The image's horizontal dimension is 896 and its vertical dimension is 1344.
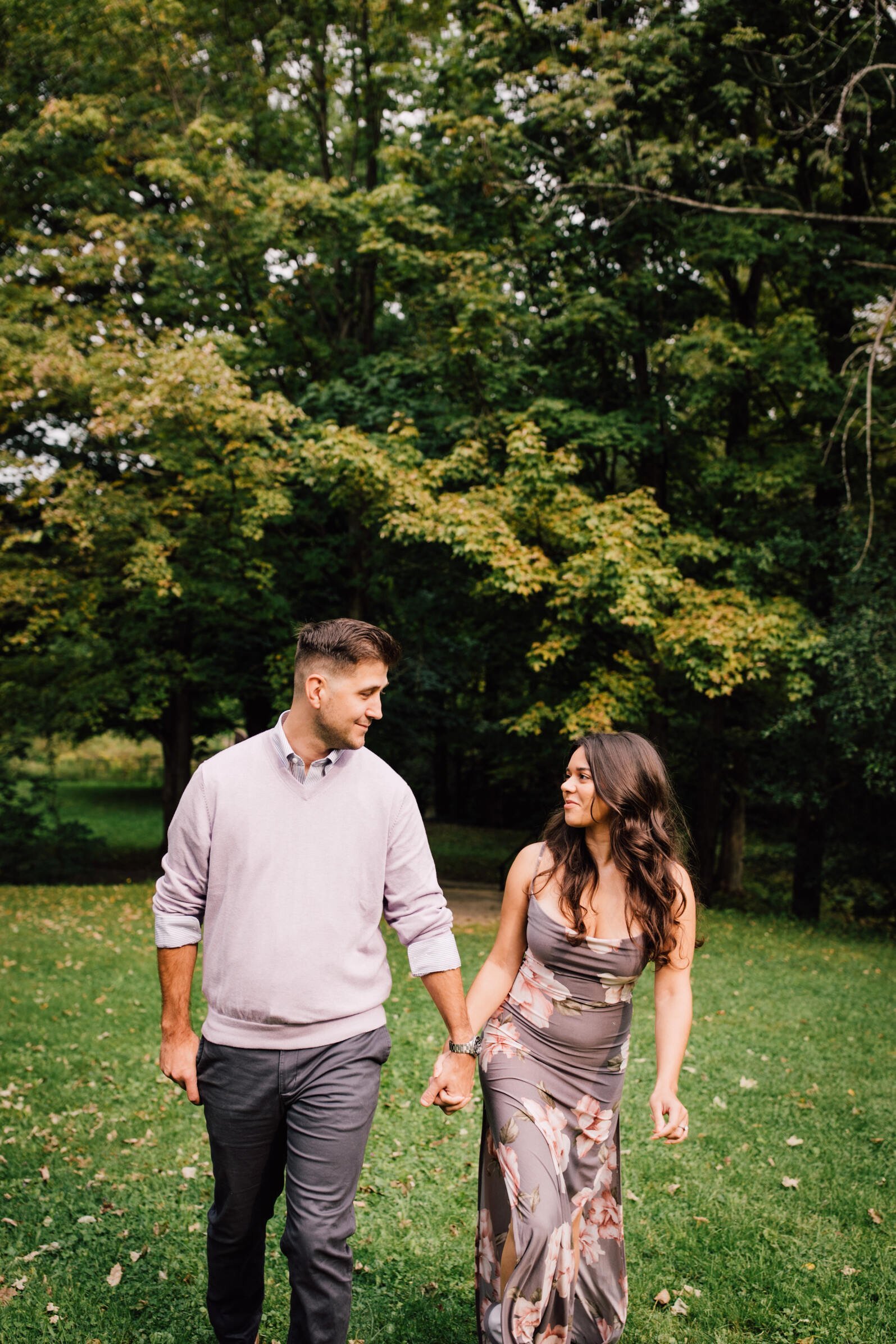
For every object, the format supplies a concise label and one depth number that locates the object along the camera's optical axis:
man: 2.77
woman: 2.94
